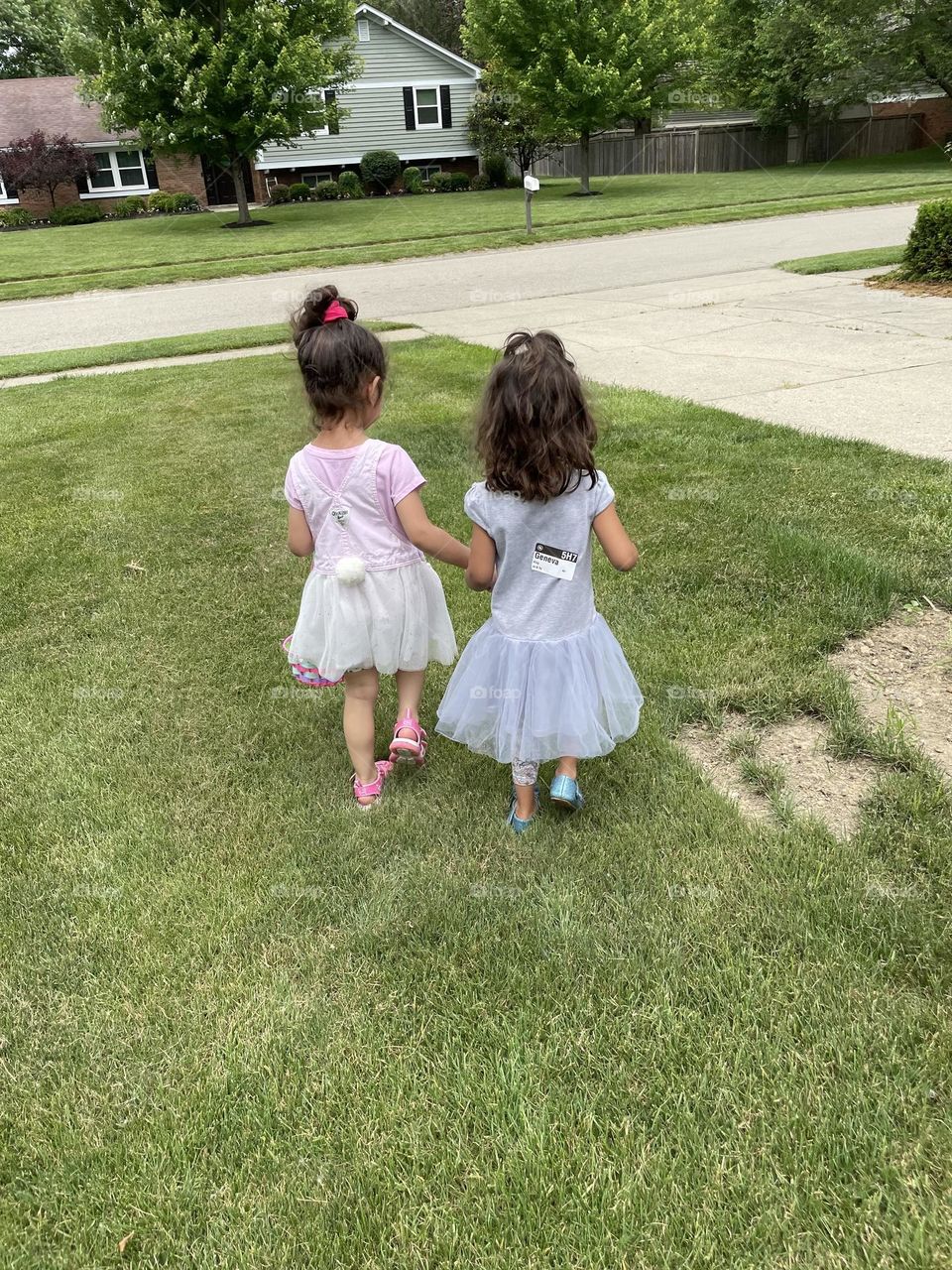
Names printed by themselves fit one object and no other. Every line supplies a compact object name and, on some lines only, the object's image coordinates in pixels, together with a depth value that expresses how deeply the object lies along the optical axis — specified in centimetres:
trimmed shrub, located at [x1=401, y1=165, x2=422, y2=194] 3406
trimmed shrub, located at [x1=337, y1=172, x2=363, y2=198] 3322
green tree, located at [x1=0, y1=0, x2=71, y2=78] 4350
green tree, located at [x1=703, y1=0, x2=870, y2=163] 3222
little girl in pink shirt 238
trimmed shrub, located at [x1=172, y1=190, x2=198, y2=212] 3197
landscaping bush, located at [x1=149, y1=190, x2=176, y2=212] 3183
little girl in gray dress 216
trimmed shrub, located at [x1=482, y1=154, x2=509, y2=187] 3519
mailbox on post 1379
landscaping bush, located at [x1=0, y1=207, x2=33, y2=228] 3070
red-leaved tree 3134
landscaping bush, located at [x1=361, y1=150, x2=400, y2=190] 3412
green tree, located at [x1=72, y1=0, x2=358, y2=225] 2202
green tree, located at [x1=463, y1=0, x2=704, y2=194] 2577
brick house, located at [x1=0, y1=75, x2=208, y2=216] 3358
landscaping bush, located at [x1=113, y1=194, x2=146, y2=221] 3198
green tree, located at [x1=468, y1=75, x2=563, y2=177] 3381
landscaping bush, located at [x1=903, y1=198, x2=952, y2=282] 979
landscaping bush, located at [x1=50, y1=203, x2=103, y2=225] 3112
